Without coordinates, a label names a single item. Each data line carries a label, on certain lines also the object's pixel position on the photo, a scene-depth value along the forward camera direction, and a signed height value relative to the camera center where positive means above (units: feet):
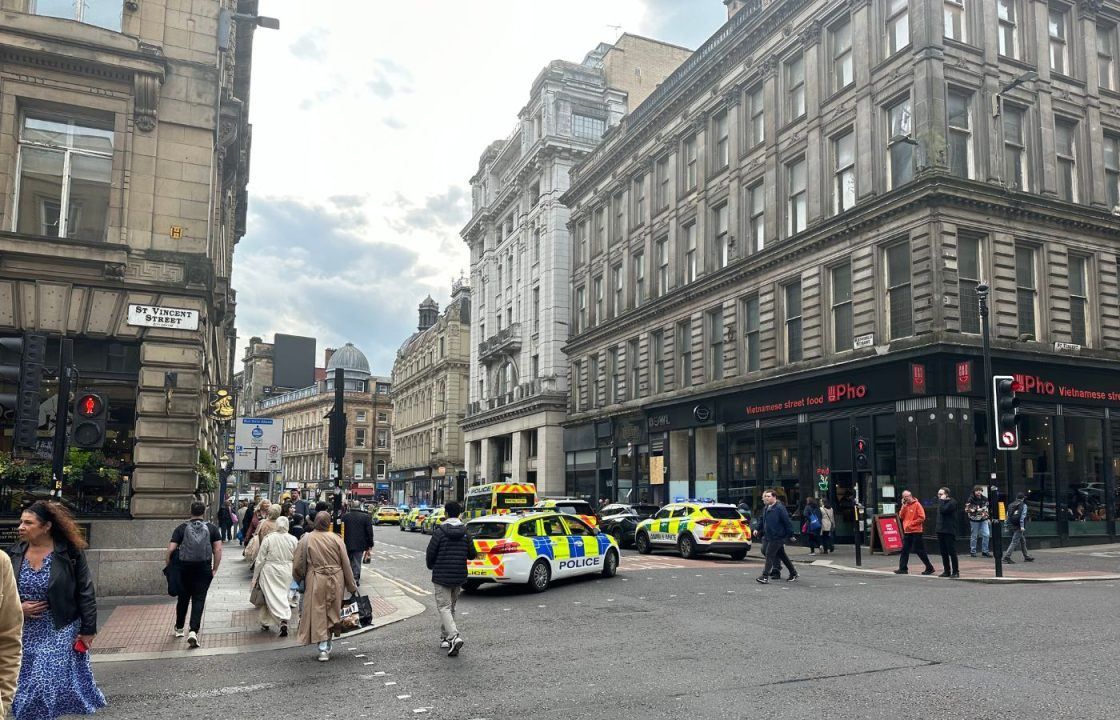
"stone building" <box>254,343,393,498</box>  386.93 +18.90
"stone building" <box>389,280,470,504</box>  267.27 +19.82
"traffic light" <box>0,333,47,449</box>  31.55 +2.96
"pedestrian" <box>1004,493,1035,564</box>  71.72 -3.91
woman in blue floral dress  18.70 -3.22
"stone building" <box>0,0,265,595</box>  54.95 +15.33
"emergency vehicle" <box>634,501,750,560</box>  78.89 -5.17
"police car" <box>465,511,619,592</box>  55.06 -5.11
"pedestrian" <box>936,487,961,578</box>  61.16 -3.83
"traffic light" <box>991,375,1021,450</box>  61.46 +4.25
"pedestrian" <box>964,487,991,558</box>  76.23 -3.64
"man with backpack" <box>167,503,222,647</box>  38.06 -3.94
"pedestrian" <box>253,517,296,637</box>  40.86 -5.04
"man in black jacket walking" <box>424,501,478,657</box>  35.45 -3.84
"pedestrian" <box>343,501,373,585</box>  50.88 -3.53
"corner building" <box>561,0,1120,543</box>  83.92 +23.21
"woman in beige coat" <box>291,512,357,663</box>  34.09 -4.33
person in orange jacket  64.34 -4.04
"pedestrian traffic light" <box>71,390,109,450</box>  34.63 +1.80
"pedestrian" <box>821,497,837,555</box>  84.33 -5.29
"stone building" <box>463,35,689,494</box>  180.86 +45.77
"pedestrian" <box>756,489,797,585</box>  58.95 -4.12
